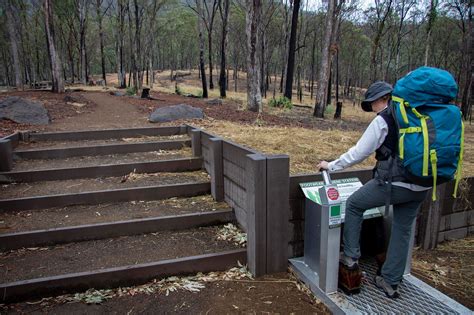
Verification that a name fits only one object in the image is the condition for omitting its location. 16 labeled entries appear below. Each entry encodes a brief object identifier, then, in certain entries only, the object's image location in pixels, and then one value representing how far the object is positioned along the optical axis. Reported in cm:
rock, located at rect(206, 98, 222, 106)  1440
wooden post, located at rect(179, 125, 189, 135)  746
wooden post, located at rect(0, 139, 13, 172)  511
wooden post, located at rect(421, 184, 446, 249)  416
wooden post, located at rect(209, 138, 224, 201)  474
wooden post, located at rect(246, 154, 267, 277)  332
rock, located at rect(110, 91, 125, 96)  1822
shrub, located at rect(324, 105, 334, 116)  1863
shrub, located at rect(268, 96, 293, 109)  1599
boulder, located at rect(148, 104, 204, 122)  891
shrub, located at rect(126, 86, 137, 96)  1849
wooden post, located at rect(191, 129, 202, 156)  588
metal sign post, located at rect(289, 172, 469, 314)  285
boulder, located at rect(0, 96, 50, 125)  838
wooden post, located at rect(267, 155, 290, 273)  335
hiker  265
